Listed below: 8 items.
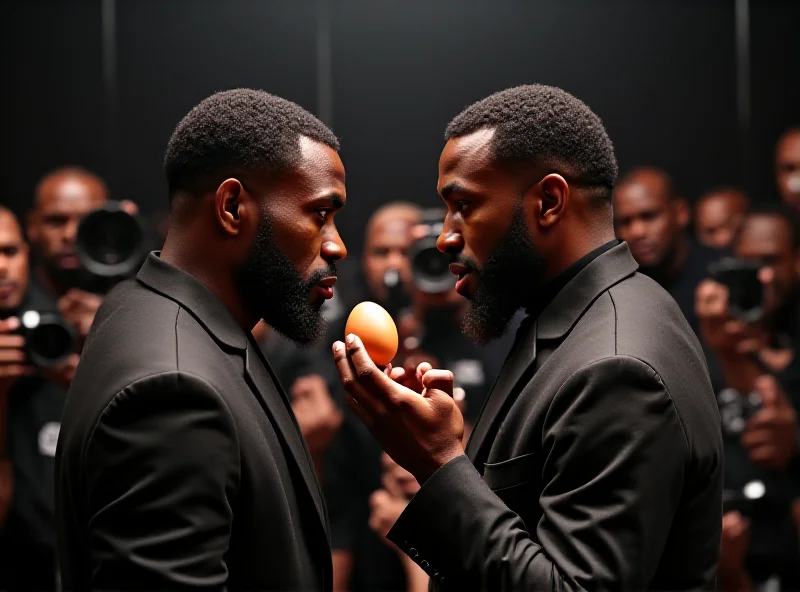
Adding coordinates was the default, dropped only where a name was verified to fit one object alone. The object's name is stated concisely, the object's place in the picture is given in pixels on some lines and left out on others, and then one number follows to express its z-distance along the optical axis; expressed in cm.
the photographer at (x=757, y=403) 355
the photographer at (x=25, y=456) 325
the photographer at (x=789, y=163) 400
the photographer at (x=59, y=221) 352
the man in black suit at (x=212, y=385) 116
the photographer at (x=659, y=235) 377
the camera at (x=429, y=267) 335
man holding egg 125
